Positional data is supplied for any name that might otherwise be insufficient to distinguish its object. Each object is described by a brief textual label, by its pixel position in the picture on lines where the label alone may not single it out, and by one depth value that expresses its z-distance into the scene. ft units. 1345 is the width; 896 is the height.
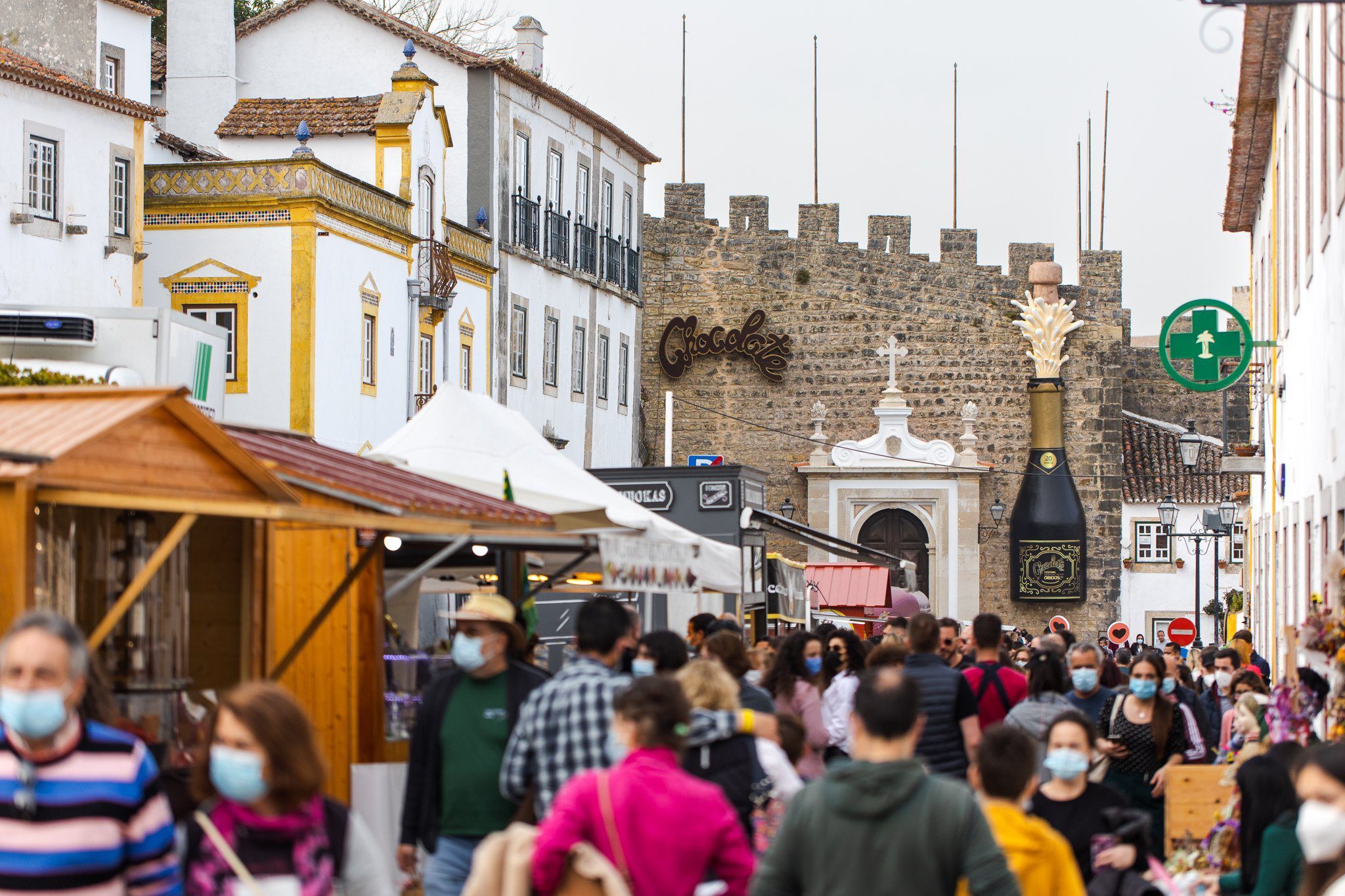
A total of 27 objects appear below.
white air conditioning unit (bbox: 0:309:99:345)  101.76
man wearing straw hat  45.42
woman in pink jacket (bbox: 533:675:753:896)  33.96
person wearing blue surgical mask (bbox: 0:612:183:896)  28.48
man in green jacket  30.58
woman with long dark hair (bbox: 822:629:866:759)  66.85
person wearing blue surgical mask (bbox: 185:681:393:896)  28.81
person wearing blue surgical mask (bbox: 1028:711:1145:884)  42.50
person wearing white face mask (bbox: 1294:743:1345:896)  28.78
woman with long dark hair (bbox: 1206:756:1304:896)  45.03
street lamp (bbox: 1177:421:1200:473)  173.37
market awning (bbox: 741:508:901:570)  124.47
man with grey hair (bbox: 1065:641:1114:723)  66.23
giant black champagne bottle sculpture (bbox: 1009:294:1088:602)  271.28
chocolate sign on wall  287.07
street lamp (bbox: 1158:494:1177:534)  205.05
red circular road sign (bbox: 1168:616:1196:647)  172.45
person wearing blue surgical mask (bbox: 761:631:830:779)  63.77
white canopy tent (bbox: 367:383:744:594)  76.23
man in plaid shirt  41.32
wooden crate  57.21
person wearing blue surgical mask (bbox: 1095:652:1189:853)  62.23
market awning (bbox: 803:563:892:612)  212.84
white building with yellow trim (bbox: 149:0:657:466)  202.80
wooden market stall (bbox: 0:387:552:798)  43.16
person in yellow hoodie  34.81
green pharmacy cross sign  128.06
